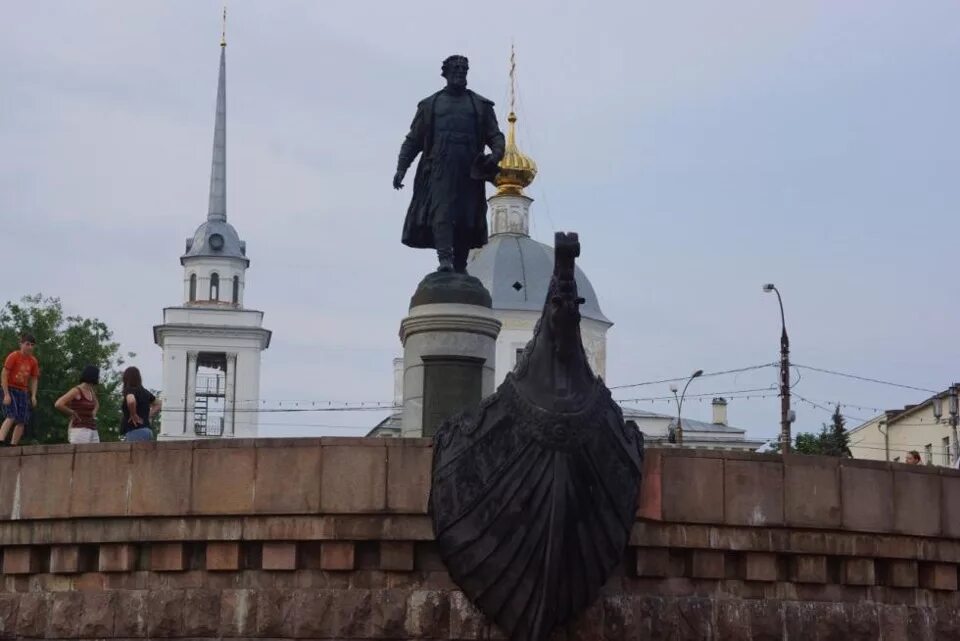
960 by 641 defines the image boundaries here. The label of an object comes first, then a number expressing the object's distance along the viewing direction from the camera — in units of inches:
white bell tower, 2947.8
